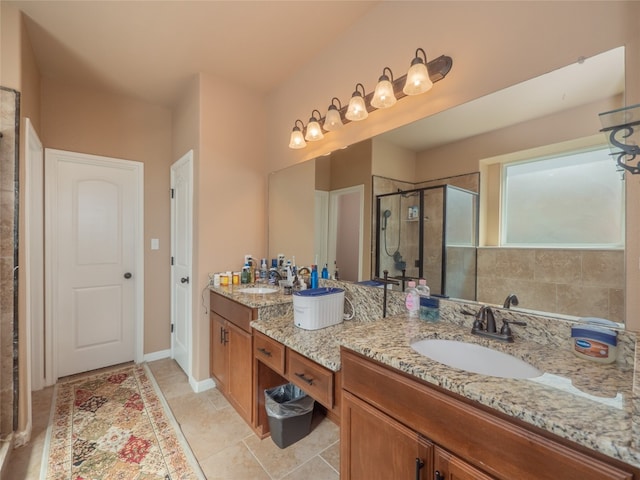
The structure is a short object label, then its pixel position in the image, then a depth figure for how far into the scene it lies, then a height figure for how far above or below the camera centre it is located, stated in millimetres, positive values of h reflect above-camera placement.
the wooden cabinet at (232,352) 1879 -835
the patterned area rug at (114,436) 1576 -1290
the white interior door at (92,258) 2549 -204
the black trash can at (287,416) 1731 -1099
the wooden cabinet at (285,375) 1242 -689
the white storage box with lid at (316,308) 1590 -401
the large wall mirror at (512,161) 1028 +380
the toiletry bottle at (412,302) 1449 -326
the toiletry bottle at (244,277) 2537 -352
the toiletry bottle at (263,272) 2624 -317
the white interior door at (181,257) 2547 -198
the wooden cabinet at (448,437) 618 -528
